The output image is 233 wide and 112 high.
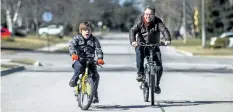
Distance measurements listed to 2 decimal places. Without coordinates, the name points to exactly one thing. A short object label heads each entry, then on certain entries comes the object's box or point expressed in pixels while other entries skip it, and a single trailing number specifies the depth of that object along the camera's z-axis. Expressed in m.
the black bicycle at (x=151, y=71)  11.10
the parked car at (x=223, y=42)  47.53
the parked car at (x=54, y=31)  77.25
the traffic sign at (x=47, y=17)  43.59
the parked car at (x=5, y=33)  56.42
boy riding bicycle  10.57
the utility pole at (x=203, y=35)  45.37
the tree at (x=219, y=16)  69.88
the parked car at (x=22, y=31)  71.50
